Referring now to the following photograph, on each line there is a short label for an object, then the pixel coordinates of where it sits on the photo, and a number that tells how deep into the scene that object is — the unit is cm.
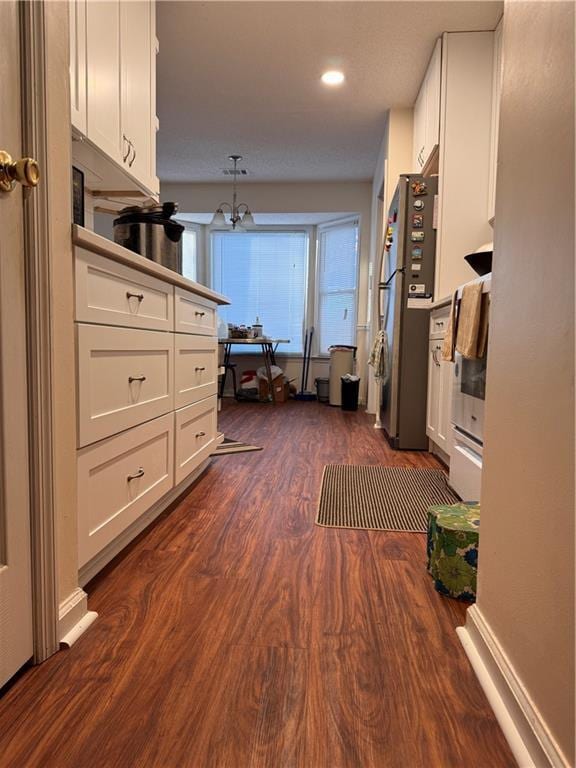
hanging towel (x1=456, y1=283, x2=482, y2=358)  169
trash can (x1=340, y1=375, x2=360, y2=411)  509
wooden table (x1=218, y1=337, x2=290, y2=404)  546
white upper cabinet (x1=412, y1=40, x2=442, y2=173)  300
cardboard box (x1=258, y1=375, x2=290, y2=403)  581
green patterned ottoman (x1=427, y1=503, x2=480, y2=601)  120
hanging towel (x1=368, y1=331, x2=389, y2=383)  356
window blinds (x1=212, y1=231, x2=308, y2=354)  637
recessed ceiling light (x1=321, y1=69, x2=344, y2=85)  336
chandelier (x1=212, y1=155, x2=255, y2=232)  504
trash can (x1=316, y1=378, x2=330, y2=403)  582
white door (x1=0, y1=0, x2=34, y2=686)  81
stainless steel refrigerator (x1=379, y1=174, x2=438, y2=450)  303
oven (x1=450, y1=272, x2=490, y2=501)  172
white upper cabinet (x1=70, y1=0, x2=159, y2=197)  162
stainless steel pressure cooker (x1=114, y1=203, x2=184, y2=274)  179
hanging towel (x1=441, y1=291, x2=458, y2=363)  202
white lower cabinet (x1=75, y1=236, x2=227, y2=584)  112
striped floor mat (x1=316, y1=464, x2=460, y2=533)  175
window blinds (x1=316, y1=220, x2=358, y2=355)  592
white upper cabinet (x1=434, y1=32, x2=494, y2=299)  288
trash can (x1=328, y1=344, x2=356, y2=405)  536
